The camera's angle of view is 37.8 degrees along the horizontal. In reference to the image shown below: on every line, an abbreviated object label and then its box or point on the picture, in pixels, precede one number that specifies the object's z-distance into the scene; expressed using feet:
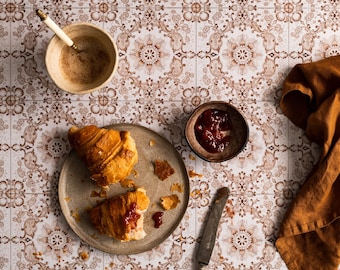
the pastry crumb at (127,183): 5.71
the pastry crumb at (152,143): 5.73
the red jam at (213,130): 5.47
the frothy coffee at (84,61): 5.52
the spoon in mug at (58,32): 4.61
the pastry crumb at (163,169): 5.71
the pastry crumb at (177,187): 5.74
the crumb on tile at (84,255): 5.81
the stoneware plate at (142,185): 5.73
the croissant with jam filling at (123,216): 5.37
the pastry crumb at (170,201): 5.71
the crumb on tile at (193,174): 5.78
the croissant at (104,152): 5.27
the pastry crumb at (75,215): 5.74
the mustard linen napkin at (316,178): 5.52
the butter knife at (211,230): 5.70
